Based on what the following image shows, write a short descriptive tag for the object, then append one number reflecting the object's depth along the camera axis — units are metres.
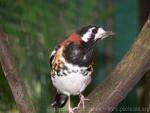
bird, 2.01
